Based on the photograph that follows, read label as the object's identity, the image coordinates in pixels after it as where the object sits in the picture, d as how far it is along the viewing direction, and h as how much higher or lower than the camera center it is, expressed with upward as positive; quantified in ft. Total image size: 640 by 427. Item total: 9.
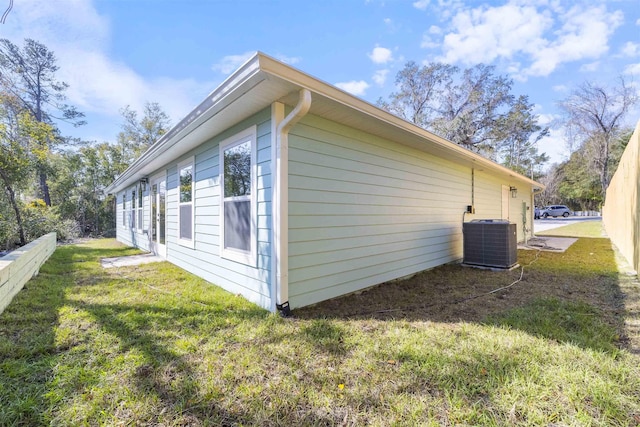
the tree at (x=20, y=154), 23.53 +5.58
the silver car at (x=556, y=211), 92.46 +0.35
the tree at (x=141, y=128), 62.51 +19.46
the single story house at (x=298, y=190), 9.62 +1.09
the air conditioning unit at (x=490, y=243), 17.06 -1.90
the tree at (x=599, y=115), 61.28 +21.93
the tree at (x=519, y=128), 53.31 +16.20
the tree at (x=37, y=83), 45.34 +22.89
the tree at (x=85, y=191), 46.54 +4.04
